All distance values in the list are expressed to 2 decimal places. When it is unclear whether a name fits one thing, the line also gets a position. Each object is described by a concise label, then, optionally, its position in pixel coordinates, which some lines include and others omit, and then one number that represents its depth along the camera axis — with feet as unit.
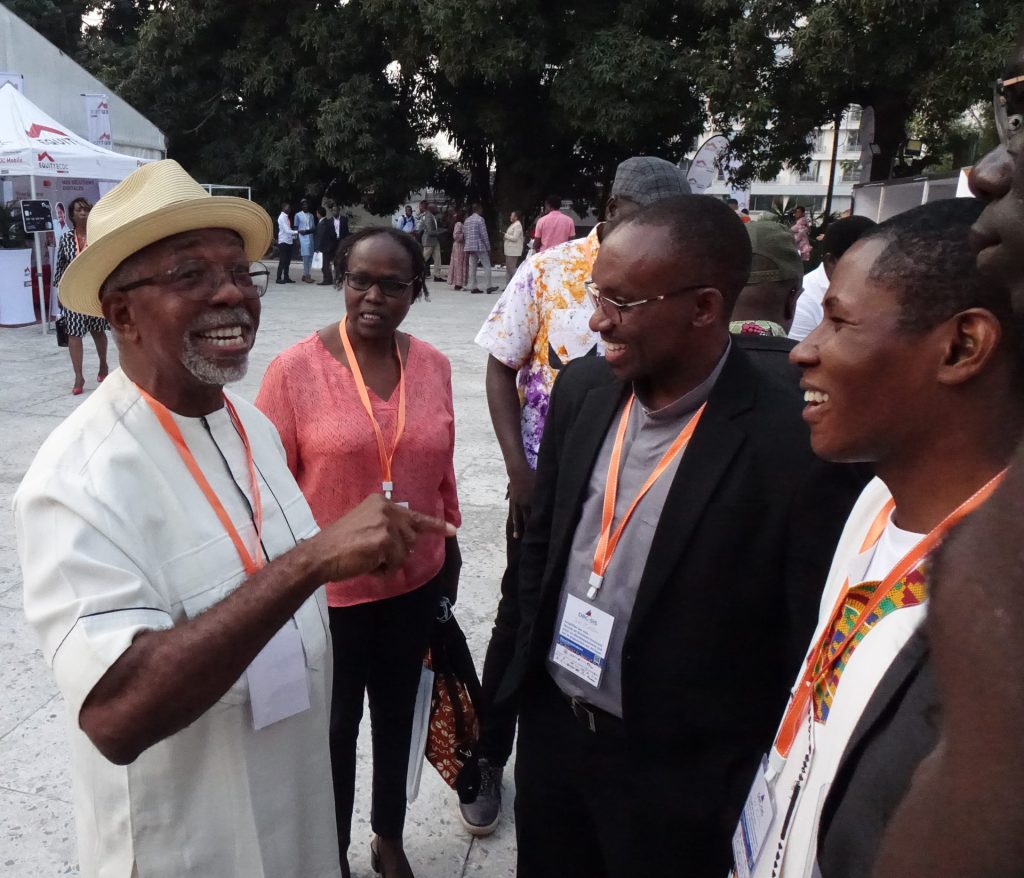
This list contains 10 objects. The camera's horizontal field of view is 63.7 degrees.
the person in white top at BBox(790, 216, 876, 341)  14.12
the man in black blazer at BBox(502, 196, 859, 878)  5.63
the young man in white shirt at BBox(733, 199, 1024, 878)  3.59
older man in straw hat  4.32
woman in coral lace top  8.09
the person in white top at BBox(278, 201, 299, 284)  60.95
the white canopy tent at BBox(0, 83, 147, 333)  35.22
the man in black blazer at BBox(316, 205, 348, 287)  60.34
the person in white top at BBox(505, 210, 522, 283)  56.90
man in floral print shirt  9.96
